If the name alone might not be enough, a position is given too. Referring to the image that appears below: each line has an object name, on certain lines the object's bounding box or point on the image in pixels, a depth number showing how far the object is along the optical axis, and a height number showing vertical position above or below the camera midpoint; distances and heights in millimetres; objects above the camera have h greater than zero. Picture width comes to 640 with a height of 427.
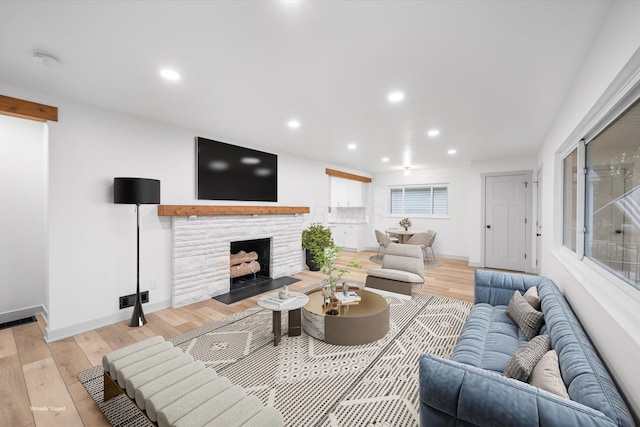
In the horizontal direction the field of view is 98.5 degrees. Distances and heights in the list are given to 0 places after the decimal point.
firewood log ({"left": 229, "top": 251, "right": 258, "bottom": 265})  4616 -776
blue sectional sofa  976 -704
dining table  7076 -514
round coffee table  2678 -1095
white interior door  5805 -164
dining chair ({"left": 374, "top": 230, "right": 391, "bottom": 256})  6874 -639
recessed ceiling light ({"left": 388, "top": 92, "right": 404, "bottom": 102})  2688 +1174
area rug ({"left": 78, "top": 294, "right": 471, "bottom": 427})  1854 -1312
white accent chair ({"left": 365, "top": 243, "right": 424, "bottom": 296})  4059 -889
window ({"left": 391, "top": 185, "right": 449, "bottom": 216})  7535 +380
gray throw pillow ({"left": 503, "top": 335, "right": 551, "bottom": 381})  1382 -773
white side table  2701 -928
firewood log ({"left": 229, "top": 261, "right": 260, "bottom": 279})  4543 -963
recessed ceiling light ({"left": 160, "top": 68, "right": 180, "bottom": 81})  2271 +1161
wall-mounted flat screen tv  4094 +650
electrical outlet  3281 -1075
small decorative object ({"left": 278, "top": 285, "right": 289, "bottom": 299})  2895 -860
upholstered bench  1336 -982
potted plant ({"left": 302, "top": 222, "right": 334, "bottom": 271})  5738 -595
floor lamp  2951 +178
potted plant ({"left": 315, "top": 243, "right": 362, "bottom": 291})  2963 -503
